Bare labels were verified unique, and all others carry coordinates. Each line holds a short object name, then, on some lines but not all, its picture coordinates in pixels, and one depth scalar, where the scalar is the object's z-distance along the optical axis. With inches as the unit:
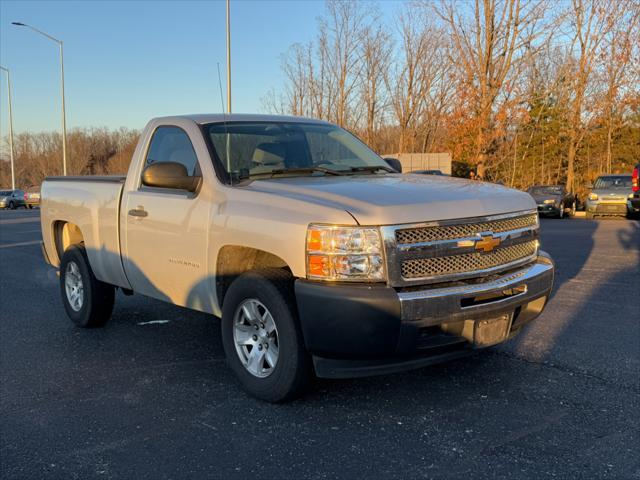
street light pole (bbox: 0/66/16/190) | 1913.8
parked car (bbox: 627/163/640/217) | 561.9
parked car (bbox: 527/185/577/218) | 924.0
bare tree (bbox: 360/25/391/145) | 1357.0
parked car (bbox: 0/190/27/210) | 1888.5
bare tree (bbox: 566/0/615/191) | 1218.0
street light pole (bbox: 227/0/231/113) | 698.2
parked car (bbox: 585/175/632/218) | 800.9
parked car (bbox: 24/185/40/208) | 1781.5
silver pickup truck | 135.6
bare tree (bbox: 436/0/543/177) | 998.4
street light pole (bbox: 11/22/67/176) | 1415.8
